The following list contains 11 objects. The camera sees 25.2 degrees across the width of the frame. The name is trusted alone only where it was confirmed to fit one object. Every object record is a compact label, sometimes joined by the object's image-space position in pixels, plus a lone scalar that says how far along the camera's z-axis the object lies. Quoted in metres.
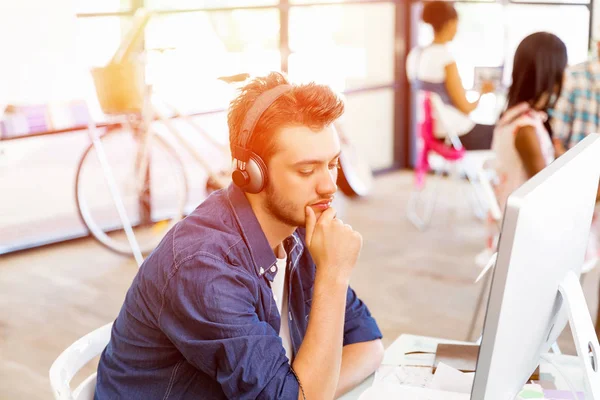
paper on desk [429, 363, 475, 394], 2.33
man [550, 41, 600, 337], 4.33
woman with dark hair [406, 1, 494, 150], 6.38
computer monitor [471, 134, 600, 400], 1.82
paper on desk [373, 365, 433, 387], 2.40
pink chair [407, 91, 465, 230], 6.28
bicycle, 5.85
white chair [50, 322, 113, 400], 2.29
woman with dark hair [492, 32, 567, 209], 3.78
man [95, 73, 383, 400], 2.20
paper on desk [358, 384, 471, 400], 2.27
